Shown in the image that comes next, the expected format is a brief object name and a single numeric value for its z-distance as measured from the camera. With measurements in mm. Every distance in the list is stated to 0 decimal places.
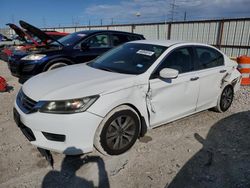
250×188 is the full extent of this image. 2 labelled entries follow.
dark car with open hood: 5730
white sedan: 2723
